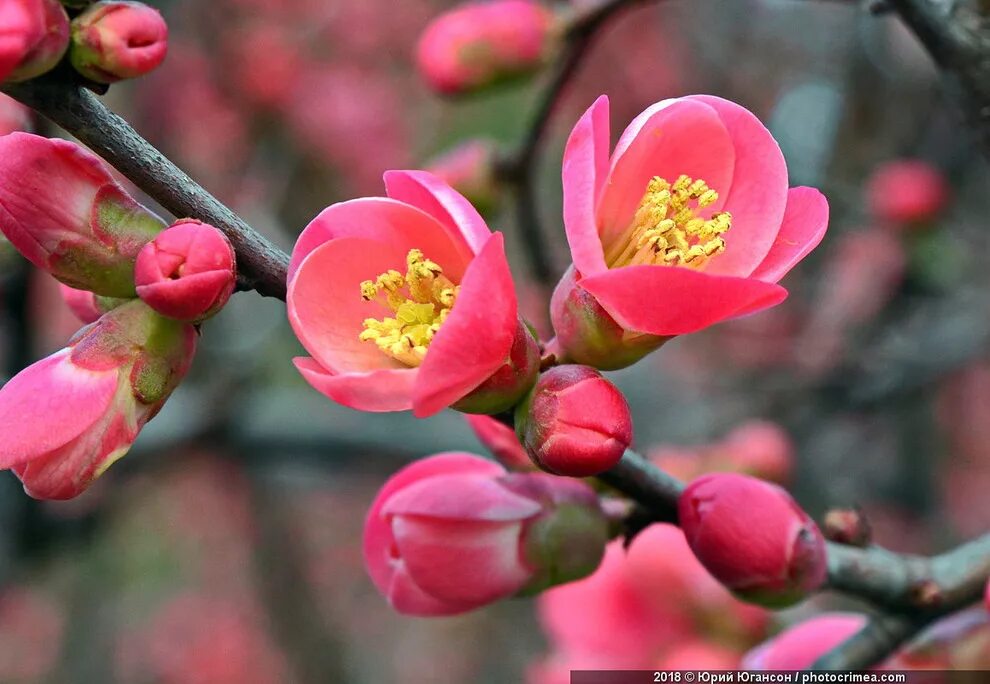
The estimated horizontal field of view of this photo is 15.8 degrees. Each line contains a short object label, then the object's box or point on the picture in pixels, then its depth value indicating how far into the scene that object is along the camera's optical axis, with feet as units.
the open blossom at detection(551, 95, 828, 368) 1.10
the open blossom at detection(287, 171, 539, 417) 1.09
